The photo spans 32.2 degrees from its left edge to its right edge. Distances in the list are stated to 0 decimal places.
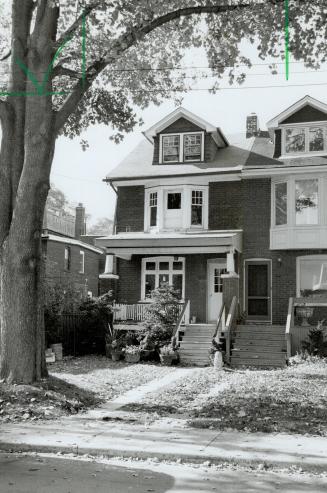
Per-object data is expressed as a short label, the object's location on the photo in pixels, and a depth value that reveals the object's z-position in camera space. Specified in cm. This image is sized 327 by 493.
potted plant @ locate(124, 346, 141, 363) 1908
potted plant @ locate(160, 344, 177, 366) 1853
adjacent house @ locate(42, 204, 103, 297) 3250
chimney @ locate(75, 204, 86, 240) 4103
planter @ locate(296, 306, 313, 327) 2002
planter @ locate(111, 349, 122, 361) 1943
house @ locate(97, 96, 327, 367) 2170
